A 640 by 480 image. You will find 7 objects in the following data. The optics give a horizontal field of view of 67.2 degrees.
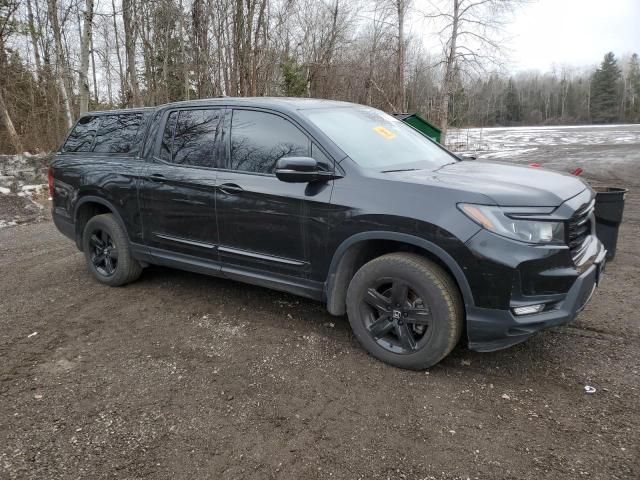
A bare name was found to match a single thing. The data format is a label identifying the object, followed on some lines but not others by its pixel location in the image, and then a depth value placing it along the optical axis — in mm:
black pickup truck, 2838
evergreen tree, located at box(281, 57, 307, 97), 22484
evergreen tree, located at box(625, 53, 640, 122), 73500
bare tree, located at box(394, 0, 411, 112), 21047
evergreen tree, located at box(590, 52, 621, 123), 79731
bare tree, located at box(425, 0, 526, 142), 21833
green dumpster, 9812
